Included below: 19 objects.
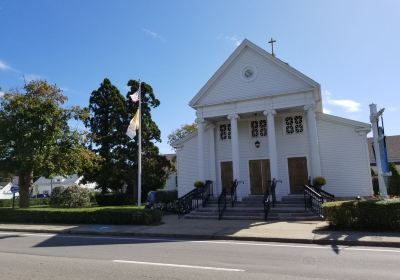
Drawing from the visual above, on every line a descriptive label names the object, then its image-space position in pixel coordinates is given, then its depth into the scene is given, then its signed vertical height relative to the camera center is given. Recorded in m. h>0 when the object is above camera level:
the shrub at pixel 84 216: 16.55 -0.55
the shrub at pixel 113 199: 36.41 +0.31
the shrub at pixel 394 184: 26.36 +0.58
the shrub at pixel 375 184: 28.43 +0.68
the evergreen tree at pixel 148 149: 35.91 +4.89
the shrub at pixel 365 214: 12.31 -0.67
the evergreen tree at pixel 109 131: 35.13 +6.70
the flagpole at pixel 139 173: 20.89 +1.53
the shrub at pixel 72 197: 31.02 +0.53
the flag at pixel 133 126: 21.08 +4.24
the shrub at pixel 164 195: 31.76 +0.47
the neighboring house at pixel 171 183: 46.59 +2.14
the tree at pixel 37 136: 20.34 +3.75
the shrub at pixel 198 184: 21.61 +0.86
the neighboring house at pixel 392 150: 35.46 +4.13
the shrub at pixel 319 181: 19.22 +0.70
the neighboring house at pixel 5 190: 70.50 +3.02
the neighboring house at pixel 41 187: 78.06 +3.71
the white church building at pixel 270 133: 20.55 +3.61
